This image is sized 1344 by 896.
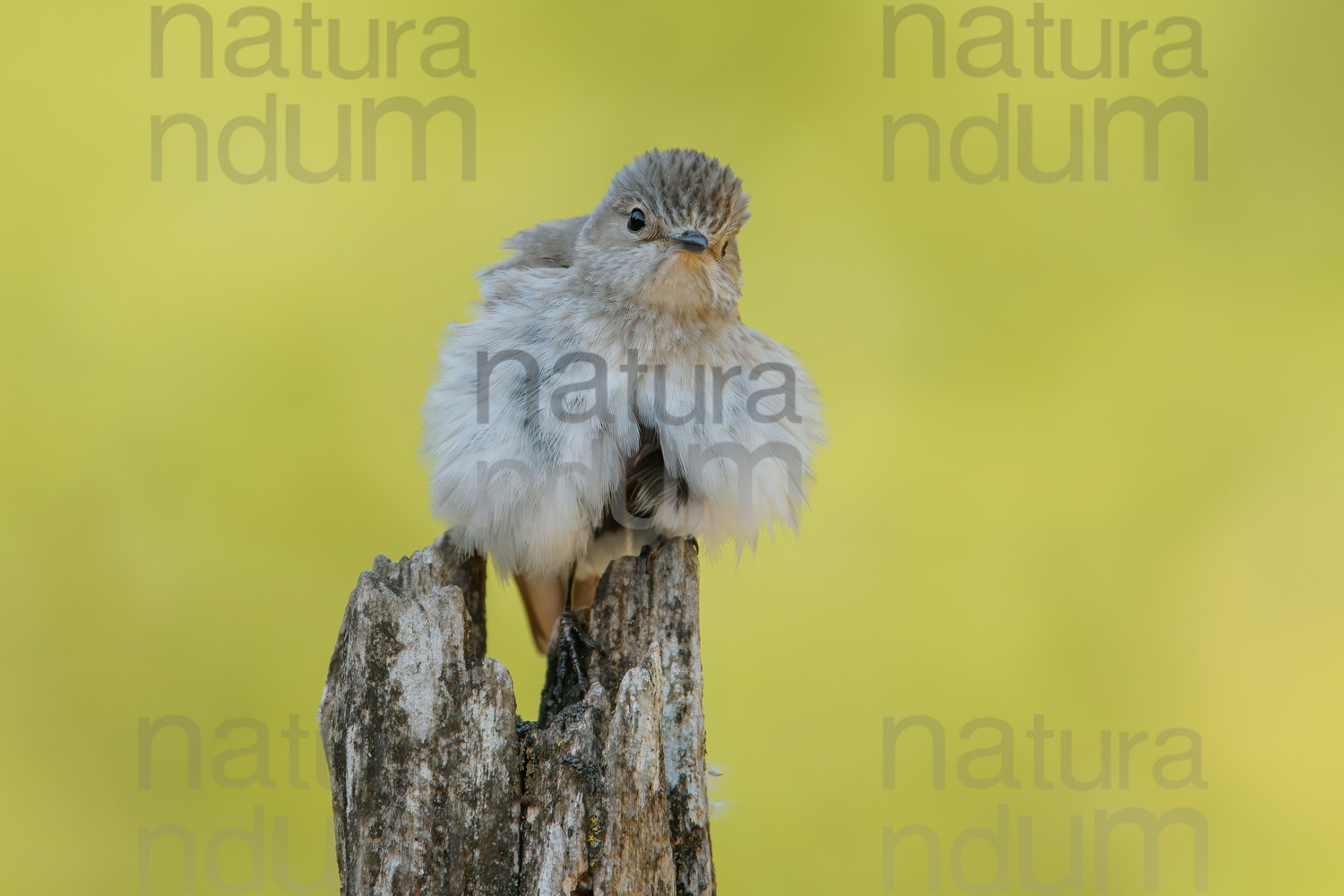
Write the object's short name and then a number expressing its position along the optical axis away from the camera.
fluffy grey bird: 7.77
